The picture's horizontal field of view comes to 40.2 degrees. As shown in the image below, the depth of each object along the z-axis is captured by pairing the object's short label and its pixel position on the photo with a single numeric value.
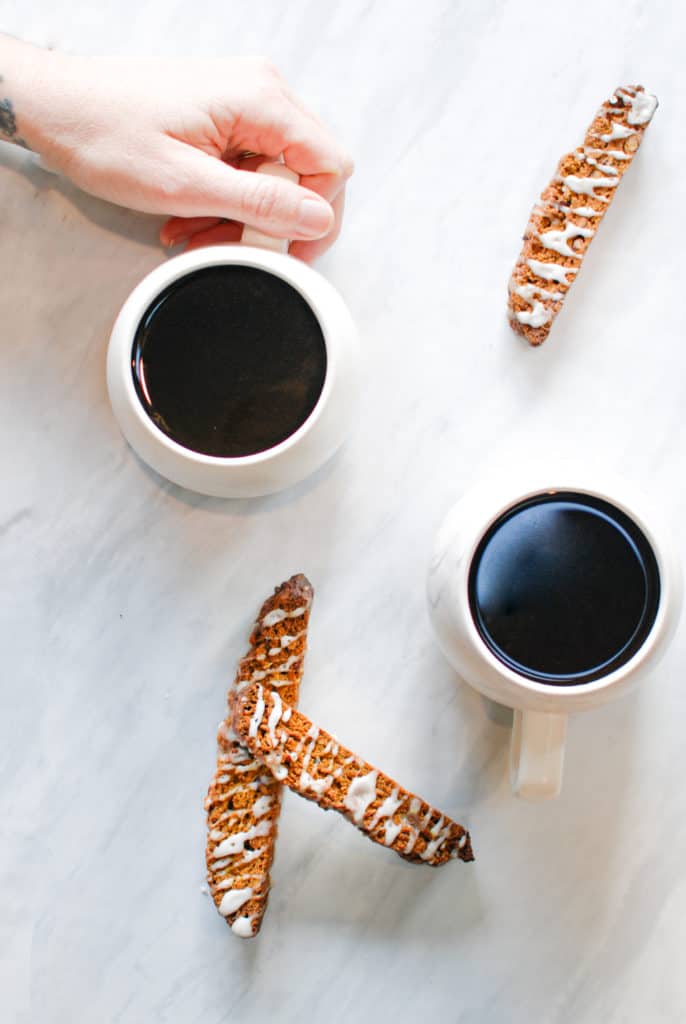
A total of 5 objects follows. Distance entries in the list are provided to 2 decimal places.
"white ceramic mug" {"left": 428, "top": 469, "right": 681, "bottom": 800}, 0.62
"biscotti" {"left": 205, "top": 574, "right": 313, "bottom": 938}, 0.75
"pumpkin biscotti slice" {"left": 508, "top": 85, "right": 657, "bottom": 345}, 0.74
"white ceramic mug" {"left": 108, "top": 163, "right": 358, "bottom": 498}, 0.63
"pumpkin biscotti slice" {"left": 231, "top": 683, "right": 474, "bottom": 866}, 0.73
